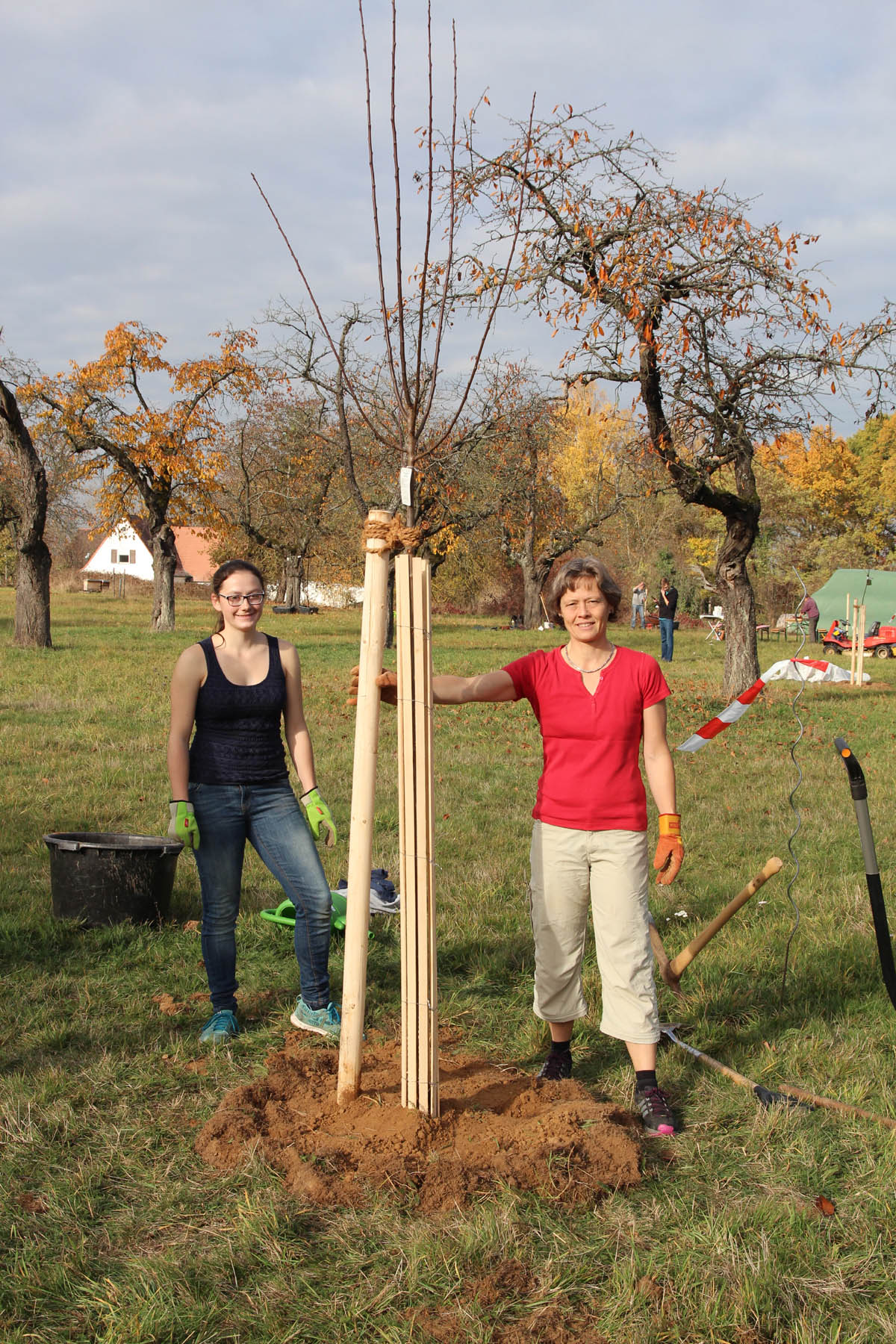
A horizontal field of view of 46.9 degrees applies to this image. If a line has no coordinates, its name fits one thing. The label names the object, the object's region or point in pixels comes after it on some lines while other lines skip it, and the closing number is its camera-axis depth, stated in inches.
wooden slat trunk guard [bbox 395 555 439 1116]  132.4
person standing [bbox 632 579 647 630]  1403.8
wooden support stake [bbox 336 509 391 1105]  133.0
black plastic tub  219.9
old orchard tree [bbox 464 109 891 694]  522.3
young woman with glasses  169.2
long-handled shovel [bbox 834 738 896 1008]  141.7
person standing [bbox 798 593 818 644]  1235.2
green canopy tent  1422.2
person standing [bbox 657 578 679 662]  1029.8
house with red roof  3230.8
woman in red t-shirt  145.9
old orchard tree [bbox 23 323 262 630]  1137.4
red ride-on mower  1252.5
